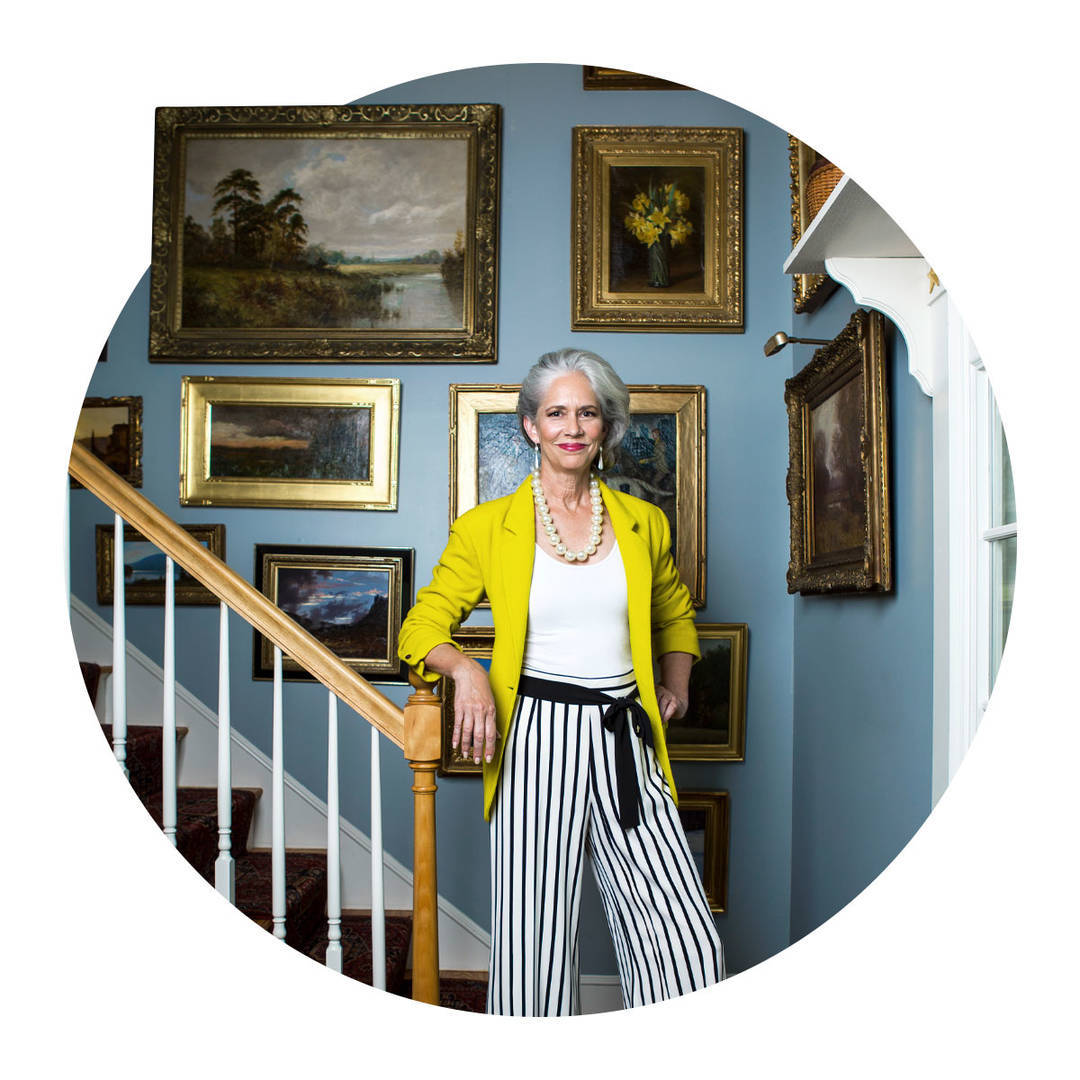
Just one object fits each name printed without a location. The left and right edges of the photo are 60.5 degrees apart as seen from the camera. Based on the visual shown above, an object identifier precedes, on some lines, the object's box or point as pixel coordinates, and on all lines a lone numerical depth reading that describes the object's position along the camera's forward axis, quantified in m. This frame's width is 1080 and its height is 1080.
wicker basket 1.97
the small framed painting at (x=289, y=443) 2.90
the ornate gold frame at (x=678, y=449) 2.85
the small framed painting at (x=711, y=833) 2.85
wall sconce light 2.16
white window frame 1.59
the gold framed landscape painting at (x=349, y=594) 2.90
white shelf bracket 1.75
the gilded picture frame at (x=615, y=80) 2.86
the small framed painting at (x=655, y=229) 2.84
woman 1.65
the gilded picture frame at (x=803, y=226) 2.14
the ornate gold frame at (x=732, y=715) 2.84
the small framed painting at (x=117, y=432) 2.93
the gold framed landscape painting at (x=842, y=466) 1.97
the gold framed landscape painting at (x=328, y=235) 2.87
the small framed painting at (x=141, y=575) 2.94
